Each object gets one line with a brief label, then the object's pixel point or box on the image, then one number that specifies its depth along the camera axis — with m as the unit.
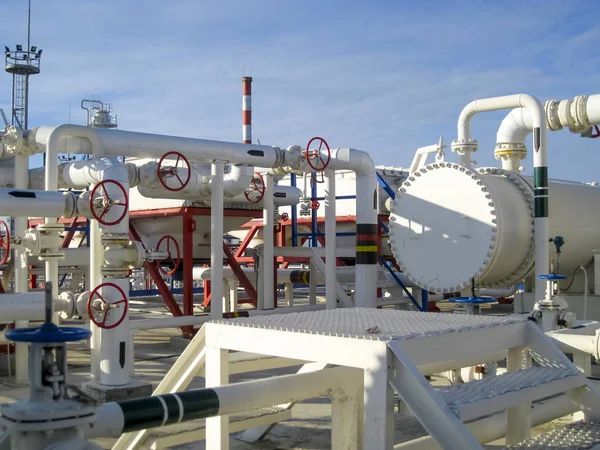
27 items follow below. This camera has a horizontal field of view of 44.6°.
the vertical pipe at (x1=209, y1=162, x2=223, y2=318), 8.12
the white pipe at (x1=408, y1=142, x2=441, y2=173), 11.55
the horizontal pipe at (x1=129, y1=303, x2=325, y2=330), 7.96
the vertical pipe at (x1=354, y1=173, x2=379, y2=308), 9.11
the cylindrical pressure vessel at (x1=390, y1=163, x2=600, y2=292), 7.21
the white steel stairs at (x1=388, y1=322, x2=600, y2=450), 3.03
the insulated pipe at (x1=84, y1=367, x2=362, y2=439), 2.55
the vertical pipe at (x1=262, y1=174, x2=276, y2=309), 9.78
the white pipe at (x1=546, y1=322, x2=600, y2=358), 4.60
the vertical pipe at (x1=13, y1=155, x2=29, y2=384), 7.00
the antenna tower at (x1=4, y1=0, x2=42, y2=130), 23.77
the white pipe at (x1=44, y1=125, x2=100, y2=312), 6.66
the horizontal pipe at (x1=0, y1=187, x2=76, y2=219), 6.02
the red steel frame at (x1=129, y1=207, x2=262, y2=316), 9.80
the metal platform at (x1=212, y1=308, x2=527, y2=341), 3.52
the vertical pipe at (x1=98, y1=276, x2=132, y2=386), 6.21
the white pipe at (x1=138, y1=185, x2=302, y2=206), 9.48
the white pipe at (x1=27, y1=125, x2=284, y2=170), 7.17
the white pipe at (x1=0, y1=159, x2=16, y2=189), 8.62
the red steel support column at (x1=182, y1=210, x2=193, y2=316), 9.78
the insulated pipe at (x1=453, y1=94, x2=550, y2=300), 7.25
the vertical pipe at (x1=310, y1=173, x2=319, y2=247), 11.87
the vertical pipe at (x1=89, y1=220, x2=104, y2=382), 6.47
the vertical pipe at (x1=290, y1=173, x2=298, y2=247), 12.05
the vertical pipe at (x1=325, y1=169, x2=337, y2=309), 9.34
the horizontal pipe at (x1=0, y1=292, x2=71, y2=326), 6.74
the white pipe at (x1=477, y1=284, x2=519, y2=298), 12.54
